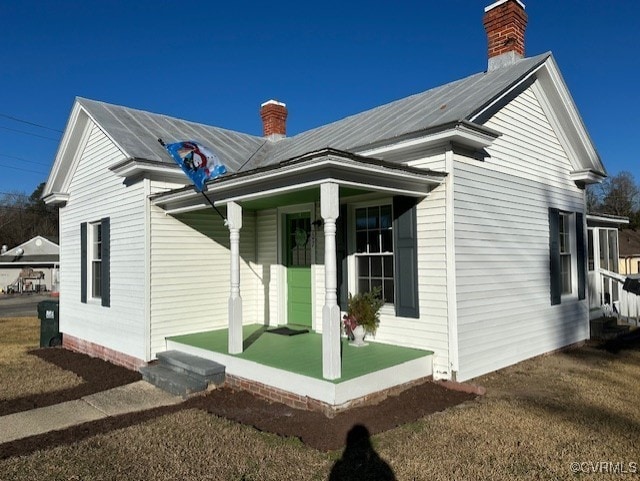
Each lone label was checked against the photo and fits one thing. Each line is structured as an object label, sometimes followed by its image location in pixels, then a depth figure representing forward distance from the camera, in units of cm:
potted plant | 726
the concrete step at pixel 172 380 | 682
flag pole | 744
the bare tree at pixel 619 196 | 4459
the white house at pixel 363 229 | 663
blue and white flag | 738
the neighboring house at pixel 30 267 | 3622
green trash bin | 1184
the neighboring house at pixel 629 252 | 2994
